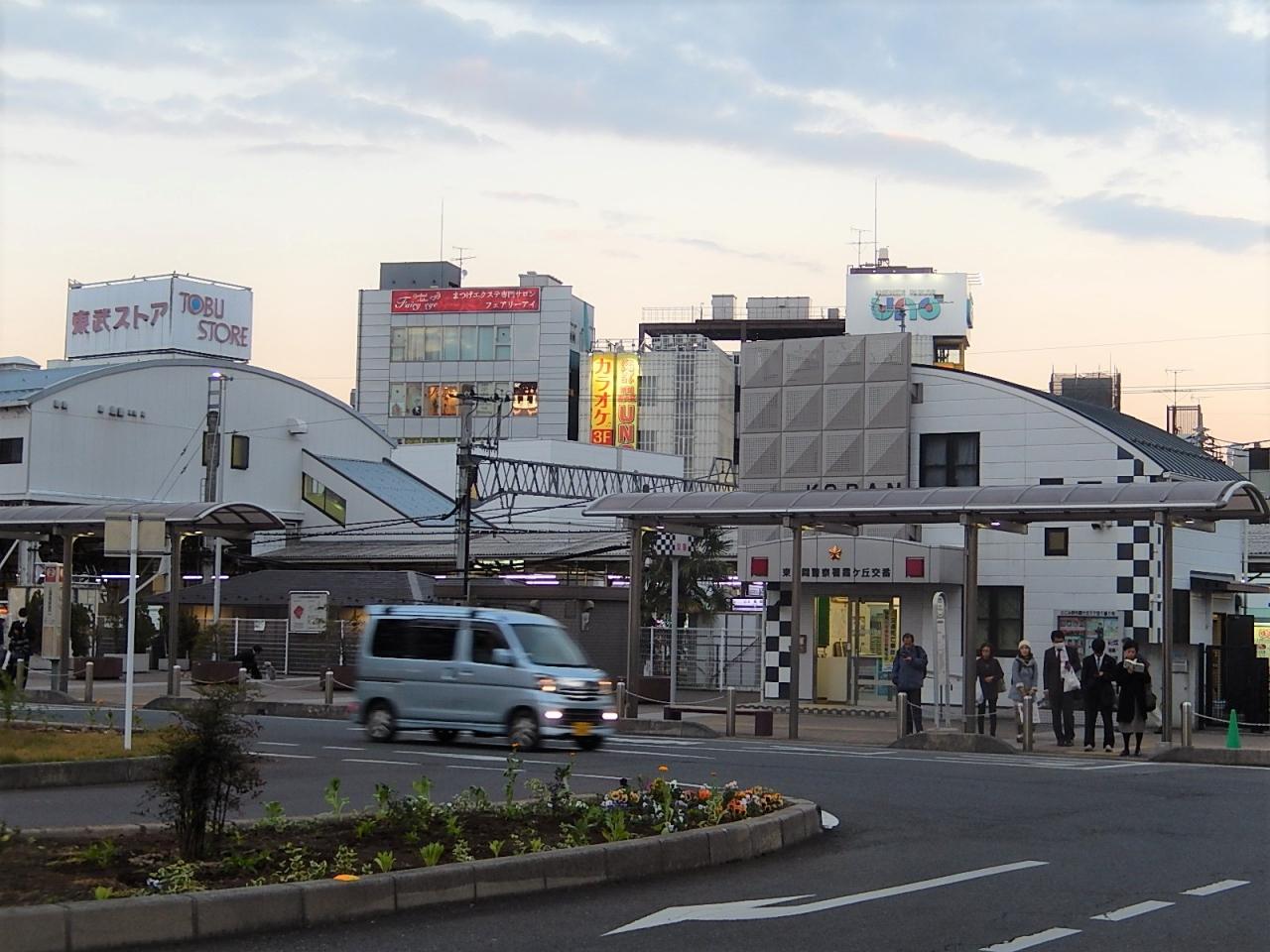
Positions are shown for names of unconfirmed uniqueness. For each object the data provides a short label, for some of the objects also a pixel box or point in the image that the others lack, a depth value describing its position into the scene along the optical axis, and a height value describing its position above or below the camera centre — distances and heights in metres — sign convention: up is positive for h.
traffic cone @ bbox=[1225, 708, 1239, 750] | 25.37 -1.72
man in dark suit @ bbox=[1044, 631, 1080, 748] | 27.31 -1.08
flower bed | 9.84 -1.57
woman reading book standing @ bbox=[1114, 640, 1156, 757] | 26.00 -1.17
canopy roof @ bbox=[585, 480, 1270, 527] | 26.41 +1.86
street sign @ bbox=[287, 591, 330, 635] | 49.66 -0.20
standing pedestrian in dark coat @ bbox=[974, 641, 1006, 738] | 27.58 -0.98
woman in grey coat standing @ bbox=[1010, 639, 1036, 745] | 26.98 -0.95
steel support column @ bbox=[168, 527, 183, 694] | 35.34 -0.07
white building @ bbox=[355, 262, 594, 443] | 122.00 +18.72
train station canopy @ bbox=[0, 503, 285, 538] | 34.34 +1.79
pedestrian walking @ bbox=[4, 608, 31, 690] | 38.97 -1.02
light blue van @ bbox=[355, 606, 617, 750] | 23.91 -1.01
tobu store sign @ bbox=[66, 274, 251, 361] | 88.31 +15.11
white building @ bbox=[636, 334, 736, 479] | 122.50 +15.36
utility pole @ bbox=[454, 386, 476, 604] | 44.75 +3.47
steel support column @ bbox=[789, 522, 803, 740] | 28.77 -0.02
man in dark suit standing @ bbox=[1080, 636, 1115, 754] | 26.52 -1.15
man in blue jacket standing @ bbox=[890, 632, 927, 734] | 27.47 -0.97
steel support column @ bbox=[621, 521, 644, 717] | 31.08 -0.04
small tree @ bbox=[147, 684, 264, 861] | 10.42 -1.07
